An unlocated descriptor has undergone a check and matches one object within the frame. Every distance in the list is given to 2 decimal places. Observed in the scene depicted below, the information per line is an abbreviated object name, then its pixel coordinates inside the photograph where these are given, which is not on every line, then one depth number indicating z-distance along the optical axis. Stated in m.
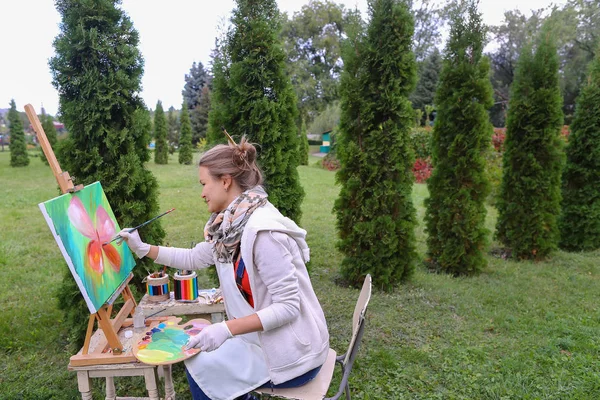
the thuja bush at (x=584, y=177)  6.62
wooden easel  1.95
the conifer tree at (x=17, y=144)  17.67
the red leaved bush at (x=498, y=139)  14.20
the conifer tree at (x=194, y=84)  33.94
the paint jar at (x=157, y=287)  2.56
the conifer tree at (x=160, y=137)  19.08
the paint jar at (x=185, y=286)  2.56
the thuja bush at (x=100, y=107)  3.11
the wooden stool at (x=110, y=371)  1.96
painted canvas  1.85
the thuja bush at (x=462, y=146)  5.22
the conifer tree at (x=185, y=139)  19.64
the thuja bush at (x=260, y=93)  3.99
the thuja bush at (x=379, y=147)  4.58
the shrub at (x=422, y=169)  14.76
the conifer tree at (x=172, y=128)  30.47
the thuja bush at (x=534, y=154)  5.91
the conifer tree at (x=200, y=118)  29.12
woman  1.78
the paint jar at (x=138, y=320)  2.32
